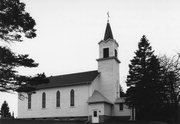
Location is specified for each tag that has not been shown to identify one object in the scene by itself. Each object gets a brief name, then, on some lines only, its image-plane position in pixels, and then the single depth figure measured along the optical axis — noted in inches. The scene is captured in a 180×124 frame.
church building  1768.0
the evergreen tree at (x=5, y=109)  3335.1
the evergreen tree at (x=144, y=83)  1465.3
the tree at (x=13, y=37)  791.7
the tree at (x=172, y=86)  1622.8
